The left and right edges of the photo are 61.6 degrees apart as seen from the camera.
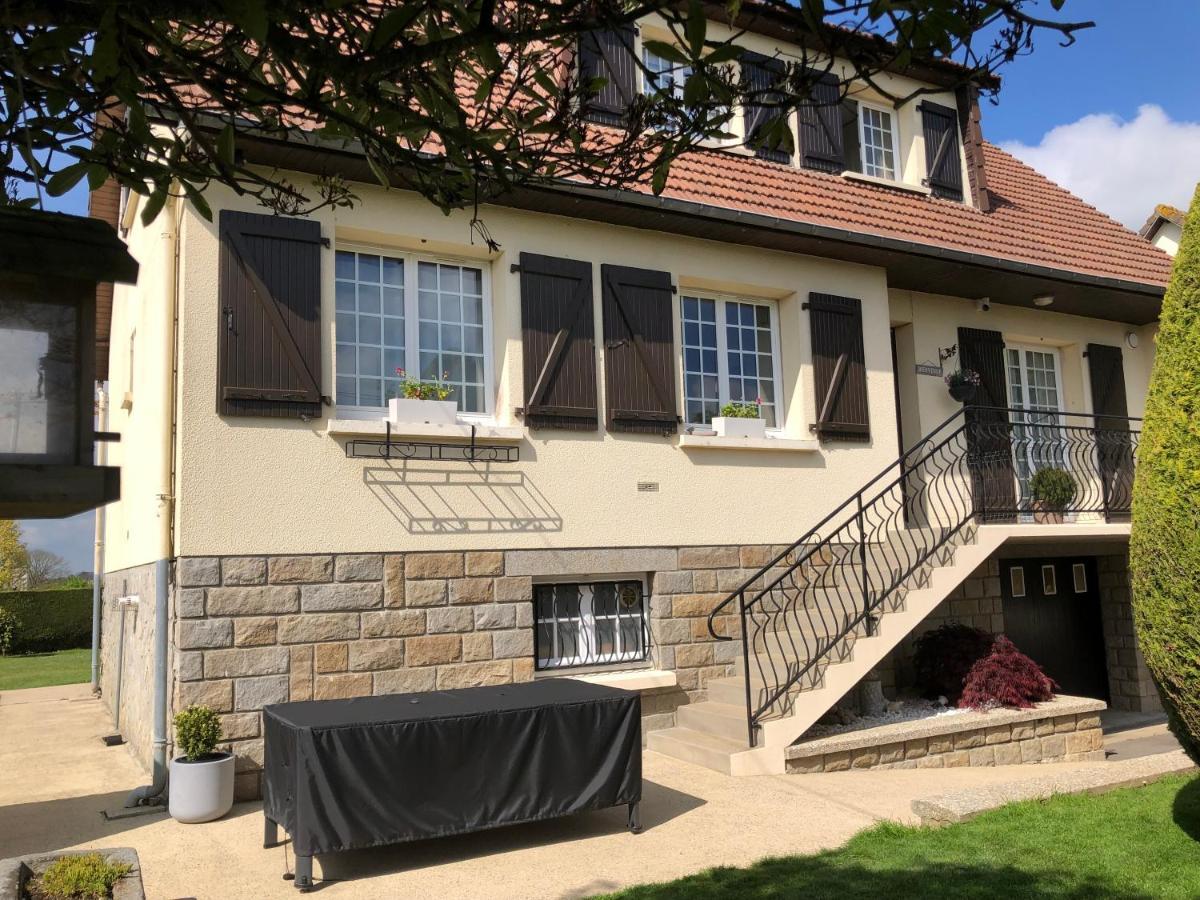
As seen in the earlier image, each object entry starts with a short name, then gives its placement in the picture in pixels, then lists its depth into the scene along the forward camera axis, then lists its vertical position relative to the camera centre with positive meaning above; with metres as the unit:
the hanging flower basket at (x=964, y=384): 10.85 +1.78
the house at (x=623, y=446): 7.34 +1.00
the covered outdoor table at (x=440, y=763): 5.26 -1.10
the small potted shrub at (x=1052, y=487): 10.70 +0.63
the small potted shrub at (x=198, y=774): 6.43 -1.27
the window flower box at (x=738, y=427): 9.38 +1.21
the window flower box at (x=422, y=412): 7.86 +1.22
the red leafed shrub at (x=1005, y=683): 8.72 -1.19
